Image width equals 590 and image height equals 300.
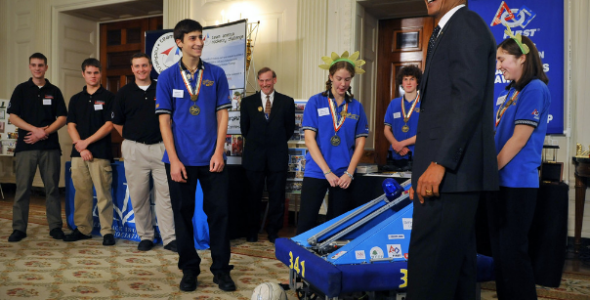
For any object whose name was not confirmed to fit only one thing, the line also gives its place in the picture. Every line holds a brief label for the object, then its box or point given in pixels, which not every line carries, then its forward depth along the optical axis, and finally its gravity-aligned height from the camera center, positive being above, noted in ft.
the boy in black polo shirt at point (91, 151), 13.97 -0.40
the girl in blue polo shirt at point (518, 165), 6.95 -0.32
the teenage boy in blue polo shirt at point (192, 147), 9.21 -0.15
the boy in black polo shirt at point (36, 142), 14.15 -0.15
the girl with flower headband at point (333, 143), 10.21 -0.05
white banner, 16.76 +3.15
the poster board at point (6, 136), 23.40 +0.02
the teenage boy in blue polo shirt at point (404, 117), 13.44 +0.70
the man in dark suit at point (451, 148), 4.91 -0.06
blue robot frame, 6.71 -1.68
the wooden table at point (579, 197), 13.21 -1.43
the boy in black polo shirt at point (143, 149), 13.15 -0.29
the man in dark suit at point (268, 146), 15.24 -0.20
